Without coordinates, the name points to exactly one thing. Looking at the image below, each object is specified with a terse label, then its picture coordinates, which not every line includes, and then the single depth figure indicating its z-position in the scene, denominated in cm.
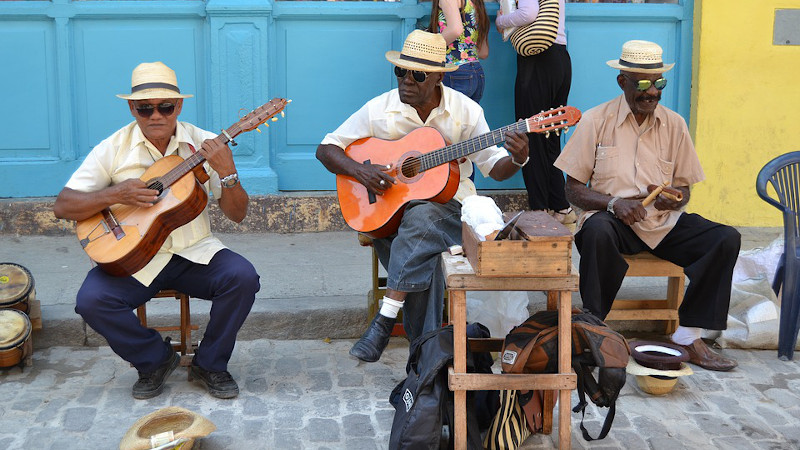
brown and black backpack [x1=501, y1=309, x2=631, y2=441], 365
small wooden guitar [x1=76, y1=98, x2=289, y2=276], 412
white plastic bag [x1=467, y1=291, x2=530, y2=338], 470
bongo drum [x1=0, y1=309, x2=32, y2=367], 438
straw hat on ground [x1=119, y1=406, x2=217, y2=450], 353
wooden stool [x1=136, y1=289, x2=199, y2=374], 445
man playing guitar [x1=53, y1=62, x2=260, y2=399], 416
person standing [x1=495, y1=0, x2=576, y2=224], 608
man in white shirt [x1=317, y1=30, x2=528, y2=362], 434
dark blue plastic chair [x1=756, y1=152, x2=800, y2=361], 473
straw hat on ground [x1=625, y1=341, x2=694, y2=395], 427
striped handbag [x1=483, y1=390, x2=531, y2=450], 370
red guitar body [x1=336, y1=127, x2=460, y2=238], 450
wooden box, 350
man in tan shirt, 464
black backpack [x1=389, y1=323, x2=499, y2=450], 357
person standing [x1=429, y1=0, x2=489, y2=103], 599
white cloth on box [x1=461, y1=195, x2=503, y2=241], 359
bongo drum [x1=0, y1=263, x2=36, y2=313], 457
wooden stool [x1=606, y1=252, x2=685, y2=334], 480
